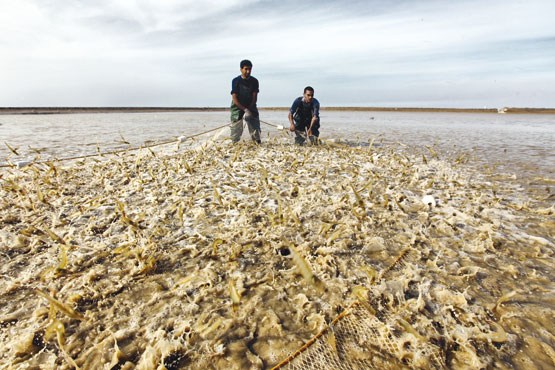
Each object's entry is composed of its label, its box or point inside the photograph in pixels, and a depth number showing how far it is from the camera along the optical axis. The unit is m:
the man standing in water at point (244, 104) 9.63
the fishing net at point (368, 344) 1.77
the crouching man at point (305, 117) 9.81
